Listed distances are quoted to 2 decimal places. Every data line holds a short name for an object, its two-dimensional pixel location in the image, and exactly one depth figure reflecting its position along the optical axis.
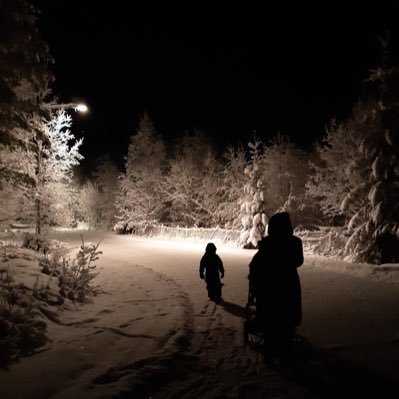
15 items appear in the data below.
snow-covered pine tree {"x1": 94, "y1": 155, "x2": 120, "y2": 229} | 52.09
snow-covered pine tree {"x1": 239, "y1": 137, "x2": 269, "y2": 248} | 23.58
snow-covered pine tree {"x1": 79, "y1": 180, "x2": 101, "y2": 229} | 56.94
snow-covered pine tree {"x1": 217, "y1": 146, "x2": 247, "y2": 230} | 32.56
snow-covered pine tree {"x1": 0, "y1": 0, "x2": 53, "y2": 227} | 7.72
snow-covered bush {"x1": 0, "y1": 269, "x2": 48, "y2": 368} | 5.76
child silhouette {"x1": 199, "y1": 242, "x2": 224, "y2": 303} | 10.34
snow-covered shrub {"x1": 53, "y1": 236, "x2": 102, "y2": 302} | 9.78
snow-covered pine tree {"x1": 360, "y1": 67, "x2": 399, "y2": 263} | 15.48
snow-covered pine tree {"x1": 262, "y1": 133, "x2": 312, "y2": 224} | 32.62
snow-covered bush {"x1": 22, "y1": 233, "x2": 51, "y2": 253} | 16.20
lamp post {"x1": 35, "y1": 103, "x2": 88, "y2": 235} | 17.66
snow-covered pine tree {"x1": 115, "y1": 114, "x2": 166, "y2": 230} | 40.97
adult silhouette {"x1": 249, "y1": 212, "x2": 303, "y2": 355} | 5.59
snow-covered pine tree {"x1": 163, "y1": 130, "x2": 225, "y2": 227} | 36.84
